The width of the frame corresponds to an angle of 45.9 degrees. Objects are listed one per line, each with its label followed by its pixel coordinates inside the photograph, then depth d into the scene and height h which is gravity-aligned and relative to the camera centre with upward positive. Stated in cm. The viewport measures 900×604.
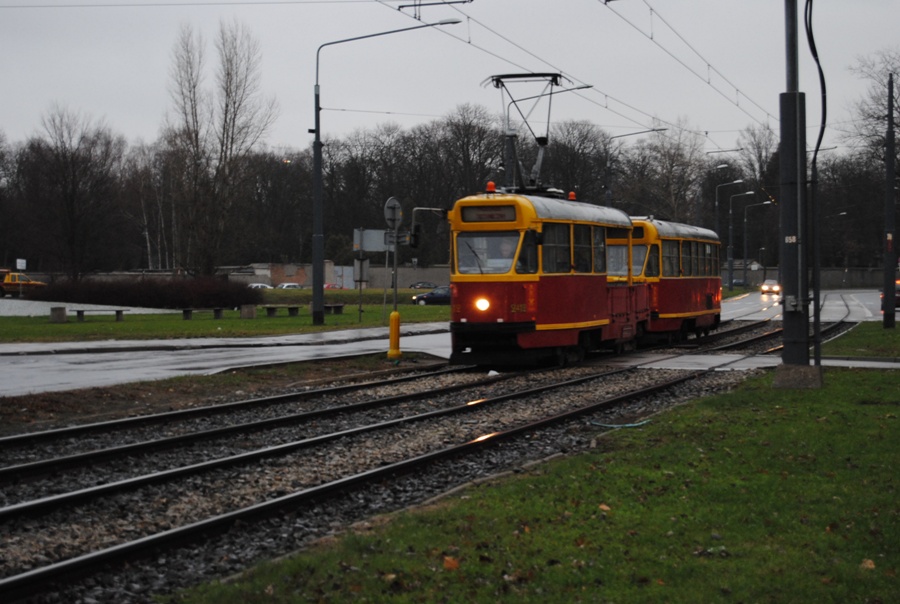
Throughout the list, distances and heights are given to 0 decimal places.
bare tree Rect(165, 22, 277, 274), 5572 +656
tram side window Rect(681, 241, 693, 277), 2934 +49
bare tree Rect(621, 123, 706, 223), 7675 +721
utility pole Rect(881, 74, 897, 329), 3080 +118
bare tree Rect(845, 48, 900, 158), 3904 +558
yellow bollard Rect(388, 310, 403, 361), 2220 -127
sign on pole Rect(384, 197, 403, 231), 2288 +144
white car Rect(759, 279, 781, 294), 8288 -100
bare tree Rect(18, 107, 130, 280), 6769 +604
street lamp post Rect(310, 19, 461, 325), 3349 +183
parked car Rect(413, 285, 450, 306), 6397 -108
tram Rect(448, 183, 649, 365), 1975 -1
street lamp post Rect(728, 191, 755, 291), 7675 +62
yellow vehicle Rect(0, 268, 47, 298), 7069 -2
